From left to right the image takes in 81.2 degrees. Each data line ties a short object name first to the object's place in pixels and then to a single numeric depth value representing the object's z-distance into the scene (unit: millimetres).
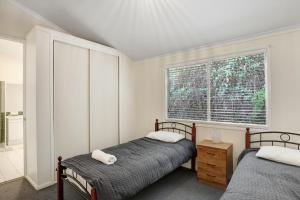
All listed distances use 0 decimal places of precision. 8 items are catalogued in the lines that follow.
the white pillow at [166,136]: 3063
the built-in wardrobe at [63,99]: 2727
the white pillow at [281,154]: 1936
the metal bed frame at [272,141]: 2395
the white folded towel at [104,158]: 2126
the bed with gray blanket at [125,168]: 1770
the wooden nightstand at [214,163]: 2562
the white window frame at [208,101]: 2559
